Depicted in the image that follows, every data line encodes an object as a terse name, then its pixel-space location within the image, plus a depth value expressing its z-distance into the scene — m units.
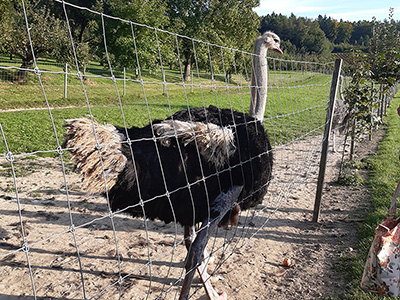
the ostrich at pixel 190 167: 1.92
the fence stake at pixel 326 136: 3.84
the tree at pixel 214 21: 21.75
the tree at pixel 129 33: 12.85
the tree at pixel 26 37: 13.11
